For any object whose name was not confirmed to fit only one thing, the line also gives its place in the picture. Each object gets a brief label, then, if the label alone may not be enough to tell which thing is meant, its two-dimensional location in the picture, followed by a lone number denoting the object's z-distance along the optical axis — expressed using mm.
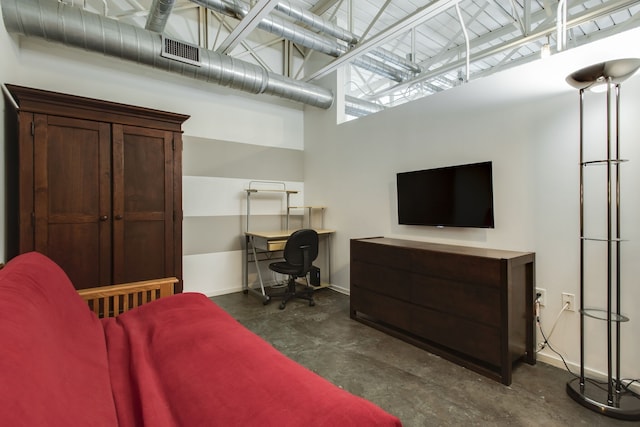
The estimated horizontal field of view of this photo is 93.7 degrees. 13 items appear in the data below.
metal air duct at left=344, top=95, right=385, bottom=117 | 5066
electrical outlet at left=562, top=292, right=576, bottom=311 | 2240
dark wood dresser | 2146
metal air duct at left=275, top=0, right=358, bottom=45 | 3156
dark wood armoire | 2496
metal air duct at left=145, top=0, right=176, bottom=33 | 2719
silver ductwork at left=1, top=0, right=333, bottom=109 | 2492
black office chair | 3582
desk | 3846
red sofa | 731
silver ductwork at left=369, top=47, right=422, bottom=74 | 4023
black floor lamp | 1721
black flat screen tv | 2664
